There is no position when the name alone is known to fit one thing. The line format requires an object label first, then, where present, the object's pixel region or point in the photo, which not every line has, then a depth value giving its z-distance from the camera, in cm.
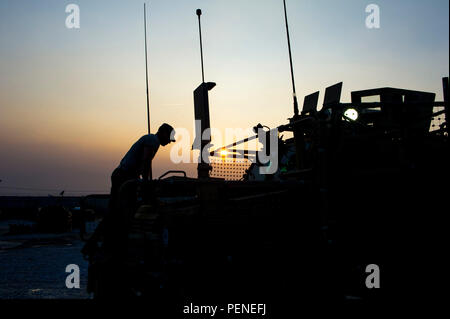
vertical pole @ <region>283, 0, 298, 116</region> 854
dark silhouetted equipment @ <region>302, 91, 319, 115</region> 796
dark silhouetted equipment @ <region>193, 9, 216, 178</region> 581
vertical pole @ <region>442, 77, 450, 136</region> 483
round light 663
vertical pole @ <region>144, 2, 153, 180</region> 522
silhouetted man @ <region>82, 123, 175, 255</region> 470
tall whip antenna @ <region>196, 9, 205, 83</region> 778
